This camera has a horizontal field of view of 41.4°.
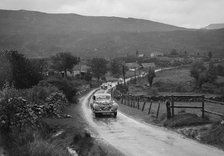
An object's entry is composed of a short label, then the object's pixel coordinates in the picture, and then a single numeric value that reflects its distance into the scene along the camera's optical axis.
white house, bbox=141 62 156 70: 155.02
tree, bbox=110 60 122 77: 139.55
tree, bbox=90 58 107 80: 126.69
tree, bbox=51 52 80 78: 109.06
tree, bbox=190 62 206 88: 88.19
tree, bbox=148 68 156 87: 92.88
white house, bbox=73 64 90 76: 131.39
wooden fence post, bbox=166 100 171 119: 18.45
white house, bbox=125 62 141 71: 157.50
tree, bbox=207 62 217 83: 90.44
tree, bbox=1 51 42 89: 37.78
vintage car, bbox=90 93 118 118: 22.86
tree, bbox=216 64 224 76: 108.75
